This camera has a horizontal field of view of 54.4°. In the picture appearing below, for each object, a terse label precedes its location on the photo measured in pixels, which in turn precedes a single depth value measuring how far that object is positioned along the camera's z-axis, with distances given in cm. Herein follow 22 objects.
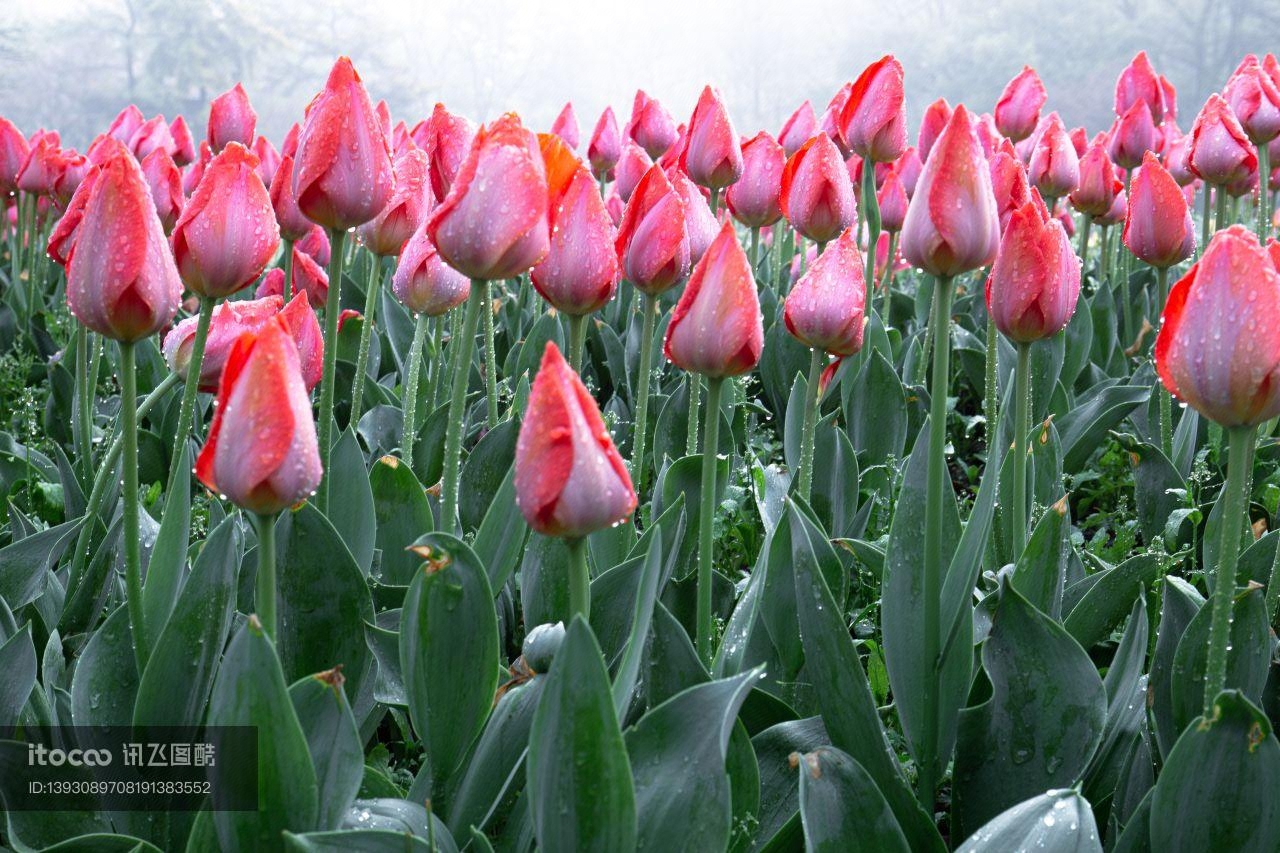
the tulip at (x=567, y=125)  378
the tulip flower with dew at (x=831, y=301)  151
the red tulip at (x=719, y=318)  118
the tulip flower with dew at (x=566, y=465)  89
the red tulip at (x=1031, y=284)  135
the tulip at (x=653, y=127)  330
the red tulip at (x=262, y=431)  90
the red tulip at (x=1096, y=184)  299
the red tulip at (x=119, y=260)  112
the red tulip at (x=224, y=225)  129
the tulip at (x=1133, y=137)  333
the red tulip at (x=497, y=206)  112
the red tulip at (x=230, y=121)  307
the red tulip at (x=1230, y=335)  96
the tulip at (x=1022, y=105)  358
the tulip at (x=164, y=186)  221
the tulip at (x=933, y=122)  271
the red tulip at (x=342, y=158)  130
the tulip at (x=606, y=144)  368
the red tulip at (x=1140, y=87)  367
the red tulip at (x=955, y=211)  116
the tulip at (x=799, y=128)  312
